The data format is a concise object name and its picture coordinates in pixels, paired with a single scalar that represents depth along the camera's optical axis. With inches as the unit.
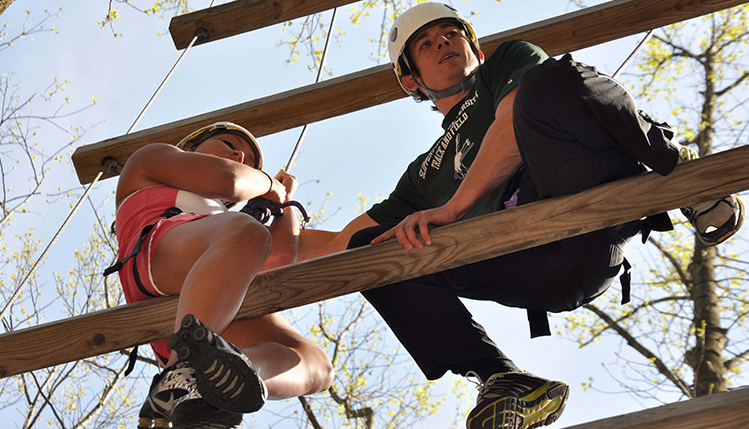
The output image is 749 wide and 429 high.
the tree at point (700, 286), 270.7
